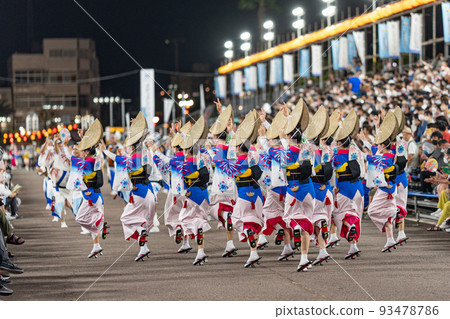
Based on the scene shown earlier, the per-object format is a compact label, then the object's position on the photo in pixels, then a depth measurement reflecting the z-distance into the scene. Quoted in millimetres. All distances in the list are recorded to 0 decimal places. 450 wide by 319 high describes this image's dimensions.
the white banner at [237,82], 49188
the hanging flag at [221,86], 52719
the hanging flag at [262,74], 44719
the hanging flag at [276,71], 41750
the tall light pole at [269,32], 44469
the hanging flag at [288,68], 40531
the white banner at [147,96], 39531
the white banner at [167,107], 43419
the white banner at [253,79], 46250
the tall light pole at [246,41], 49844
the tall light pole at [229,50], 56250
